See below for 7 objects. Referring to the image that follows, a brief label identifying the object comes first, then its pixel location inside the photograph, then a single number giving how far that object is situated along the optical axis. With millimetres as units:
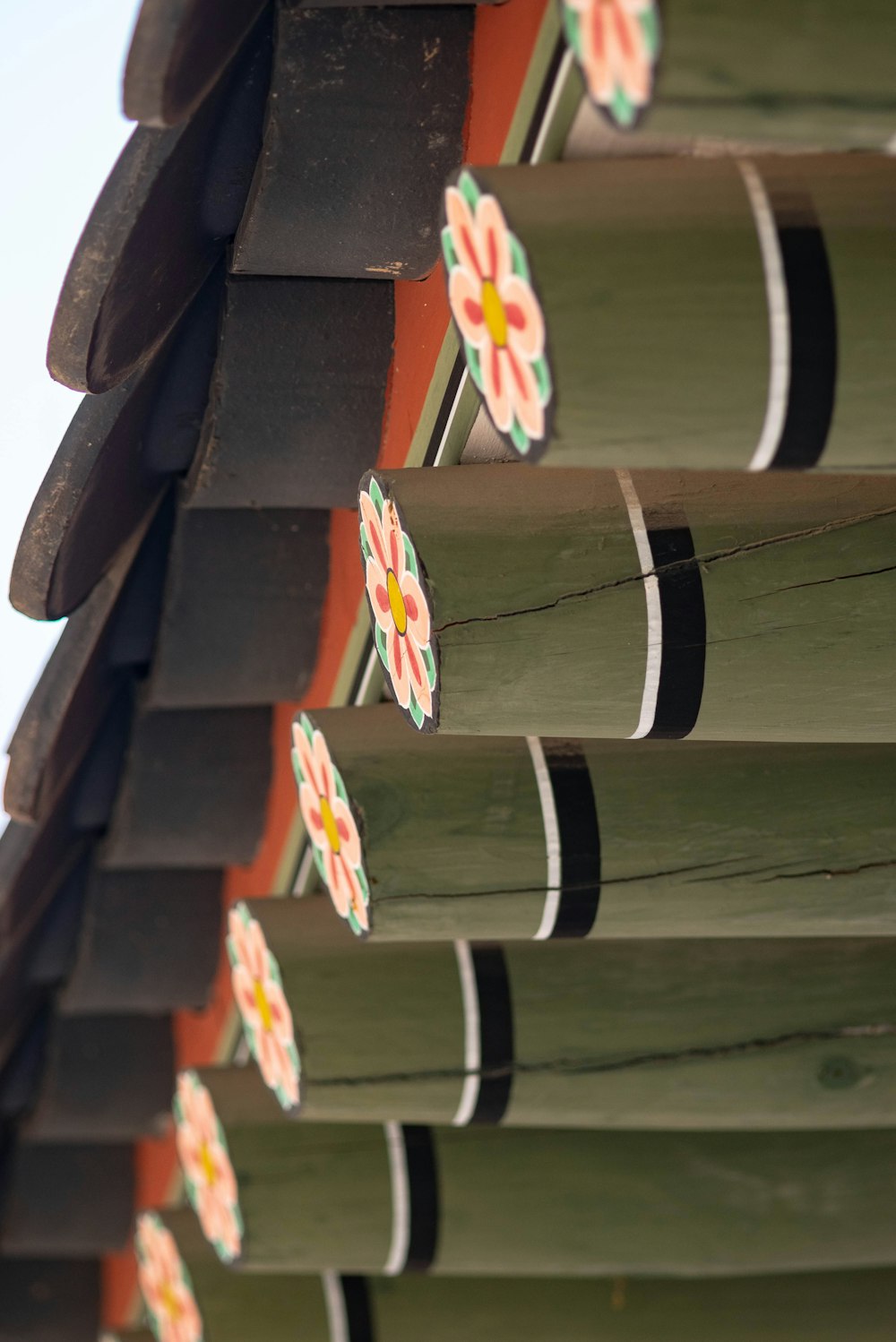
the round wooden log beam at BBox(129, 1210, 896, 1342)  3717
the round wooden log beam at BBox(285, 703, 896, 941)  3218
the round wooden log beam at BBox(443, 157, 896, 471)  2854
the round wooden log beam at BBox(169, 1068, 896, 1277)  3556
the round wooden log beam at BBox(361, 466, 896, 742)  3035
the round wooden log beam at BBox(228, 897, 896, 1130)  3378
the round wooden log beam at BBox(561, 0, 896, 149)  2725
